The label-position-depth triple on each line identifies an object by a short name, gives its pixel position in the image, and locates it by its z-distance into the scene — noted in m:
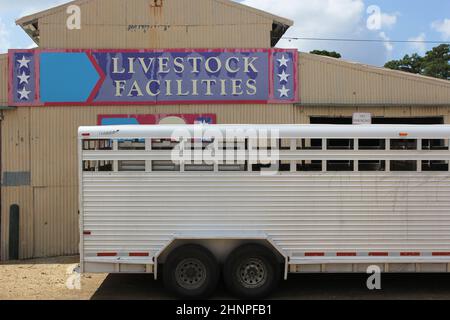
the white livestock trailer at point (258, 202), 7.82
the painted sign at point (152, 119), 11.70
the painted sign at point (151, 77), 11.63
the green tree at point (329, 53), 45.22
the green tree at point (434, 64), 50.66
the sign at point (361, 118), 11.77
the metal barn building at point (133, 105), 11.62
